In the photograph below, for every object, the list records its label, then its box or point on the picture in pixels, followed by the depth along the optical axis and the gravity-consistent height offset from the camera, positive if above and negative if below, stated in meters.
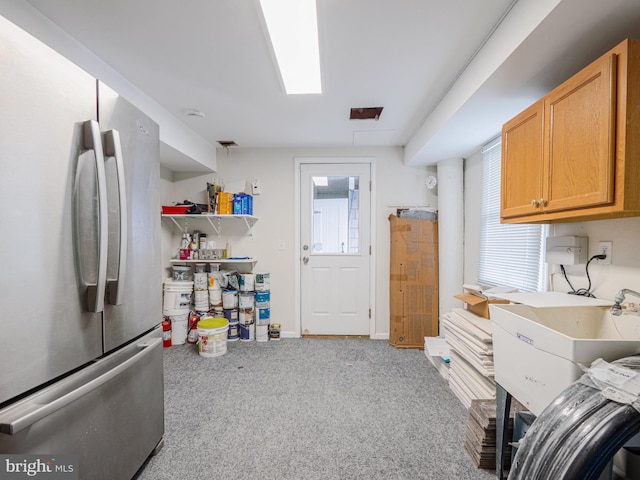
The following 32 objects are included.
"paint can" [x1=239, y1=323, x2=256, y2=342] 3.28 -1.19
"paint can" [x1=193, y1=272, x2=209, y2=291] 3.21 -0.56
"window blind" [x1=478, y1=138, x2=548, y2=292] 2.01 -0.07
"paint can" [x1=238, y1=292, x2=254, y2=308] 3.27 -0.79
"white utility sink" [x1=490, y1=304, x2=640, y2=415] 0.97 -0.44
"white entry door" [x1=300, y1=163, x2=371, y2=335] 3.39 -0.16
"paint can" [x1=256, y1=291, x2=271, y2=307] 3.28 -0.78
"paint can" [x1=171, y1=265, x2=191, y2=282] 3.28 -0.47
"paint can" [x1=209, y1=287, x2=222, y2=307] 3.26 -0.75
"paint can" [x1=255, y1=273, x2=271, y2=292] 3.29 -0.57
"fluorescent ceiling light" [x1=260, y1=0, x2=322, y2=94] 1.35 +1.14
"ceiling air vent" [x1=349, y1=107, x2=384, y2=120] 2.39 +1.13
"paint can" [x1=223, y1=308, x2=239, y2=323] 3.27 -0.97
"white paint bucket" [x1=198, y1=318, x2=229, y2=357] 2.84 -1.11
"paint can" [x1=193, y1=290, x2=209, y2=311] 3.21 -0.78
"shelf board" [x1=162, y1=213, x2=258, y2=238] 3.35 +0.18
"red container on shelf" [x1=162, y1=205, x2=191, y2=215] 3.19 +0.30
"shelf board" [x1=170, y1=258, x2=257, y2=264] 3.25 -0.32
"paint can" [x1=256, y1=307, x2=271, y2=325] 3.28 -0.98
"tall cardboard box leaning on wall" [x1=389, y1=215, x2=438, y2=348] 3.14 -0.53
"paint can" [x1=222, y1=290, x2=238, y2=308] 3.24 -0.77
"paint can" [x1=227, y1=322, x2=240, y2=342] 3.26 -1.19
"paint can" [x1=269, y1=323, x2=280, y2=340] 3.33 -1.20
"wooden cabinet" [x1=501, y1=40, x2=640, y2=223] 1.01 +0.41
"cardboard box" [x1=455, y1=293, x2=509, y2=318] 2.04 -0.51
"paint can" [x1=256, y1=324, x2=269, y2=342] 3.28 -1.19
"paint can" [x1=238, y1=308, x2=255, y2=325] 3.27 -0.98
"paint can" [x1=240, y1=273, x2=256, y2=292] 3.30 -0.58
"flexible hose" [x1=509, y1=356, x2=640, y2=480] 0.82 -0.63
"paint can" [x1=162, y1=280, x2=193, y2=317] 3.13 -0.73
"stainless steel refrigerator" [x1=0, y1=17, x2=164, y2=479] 0.83 -0.11
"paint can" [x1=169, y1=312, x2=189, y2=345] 3.16 -1.11
